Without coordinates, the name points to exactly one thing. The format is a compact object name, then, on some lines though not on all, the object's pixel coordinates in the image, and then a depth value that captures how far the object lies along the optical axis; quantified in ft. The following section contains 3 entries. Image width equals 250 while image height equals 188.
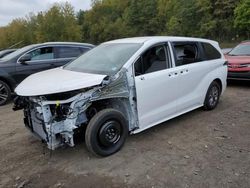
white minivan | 8.26
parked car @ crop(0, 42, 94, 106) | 16.69
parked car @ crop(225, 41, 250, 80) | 18.56
